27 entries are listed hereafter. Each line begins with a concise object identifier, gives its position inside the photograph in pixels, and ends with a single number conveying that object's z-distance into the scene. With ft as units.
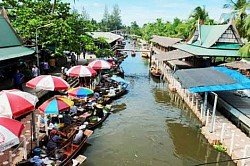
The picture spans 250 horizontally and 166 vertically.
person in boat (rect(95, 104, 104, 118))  55.01
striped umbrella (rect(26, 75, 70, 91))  42.20
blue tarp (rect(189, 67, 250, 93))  47.96
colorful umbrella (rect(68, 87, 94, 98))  51.78
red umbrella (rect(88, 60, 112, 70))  74.18
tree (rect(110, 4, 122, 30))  459.73
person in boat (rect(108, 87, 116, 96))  72.64
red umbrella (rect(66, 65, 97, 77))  61.31
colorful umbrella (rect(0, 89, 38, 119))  28.22
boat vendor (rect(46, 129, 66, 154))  35.47
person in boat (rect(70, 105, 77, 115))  50.41
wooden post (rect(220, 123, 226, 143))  43.36
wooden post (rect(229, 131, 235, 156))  39.93
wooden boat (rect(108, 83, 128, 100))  73.98
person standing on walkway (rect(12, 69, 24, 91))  54.85
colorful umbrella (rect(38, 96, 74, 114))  37.50
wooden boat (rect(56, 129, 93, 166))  33.74
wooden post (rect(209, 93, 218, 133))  47.04
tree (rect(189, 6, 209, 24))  147.33
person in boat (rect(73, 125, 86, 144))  39.24
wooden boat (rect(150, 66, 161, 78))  108.47
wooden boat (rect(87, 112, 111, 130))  50.05
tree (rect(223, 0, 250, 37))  85.66
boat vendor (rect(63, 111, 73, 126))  44.19
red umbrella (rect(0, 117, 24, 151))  22.71
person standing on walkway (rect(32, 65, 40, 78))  64.11
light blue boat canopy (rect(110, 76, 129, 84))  79.18
